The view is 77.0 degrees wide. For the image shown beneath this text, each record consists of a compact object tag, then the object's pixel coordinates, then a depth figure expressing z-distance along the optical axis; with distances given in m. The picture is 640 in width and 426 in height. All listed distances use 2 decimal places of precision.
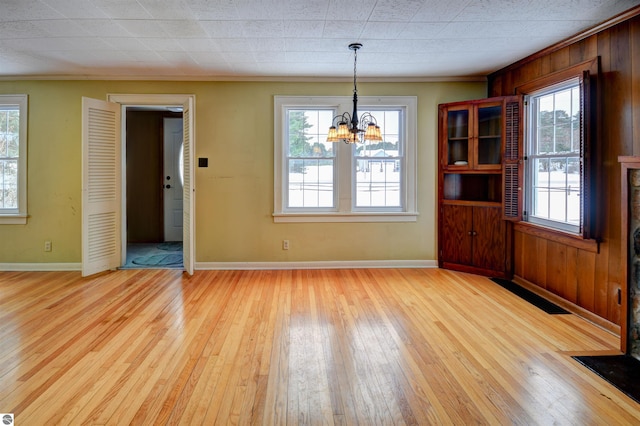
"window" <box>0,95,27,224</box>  5.25
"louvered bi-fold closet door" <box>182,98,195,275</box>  5.08
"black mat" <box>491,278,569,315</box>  3.84
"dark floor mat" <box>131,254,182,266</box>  5.71
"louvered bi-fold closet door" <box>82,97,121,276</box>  4.94
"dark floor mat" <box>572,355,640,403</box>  2.39
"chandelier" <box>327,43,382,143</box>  3.79
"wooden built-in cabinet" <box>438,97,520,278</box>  4.90
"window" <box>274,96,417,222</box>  5.39
